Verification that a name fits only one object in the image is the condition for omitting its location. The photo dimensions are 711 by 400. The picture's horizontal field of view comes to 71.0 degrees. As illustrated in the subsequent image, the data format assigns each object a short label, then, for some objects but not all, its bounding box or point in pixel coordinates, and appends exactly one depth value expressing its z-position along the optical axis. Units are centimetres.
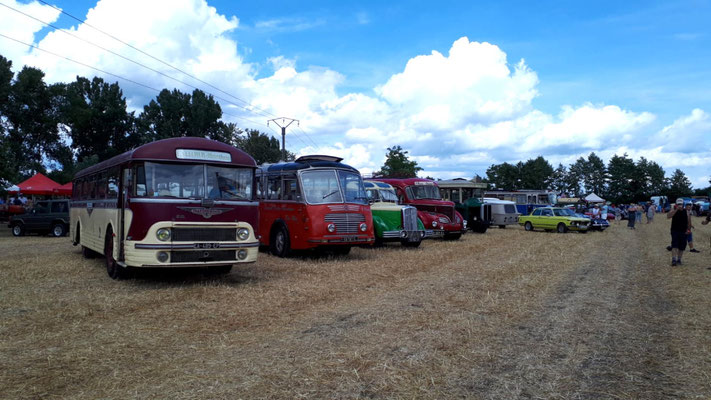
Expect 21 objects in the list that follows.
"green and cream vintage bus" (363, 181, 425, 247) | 1648
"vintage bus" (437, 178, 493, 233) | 2616
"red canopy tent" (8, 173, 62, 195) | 2819
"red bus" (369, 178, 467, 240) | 2044
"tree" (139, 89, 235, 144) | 5172
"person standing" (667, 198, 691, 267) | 1325
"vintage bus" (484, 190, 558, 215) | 4428
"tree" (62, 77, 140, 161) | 4816
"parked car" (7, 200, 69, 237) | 2405
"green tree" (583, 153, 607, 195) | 11462
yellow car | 2767
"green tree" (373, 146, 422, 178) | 6195
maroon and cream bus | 909
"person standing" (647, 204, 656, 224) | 4156
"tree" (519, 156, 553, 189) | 10112
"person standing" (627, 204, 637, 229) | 3359
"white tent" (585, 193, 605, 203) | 6234
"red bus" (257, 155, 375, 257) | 1337
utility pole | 4078
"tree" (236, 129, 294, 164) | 6047
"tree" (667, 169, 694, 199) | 10544
